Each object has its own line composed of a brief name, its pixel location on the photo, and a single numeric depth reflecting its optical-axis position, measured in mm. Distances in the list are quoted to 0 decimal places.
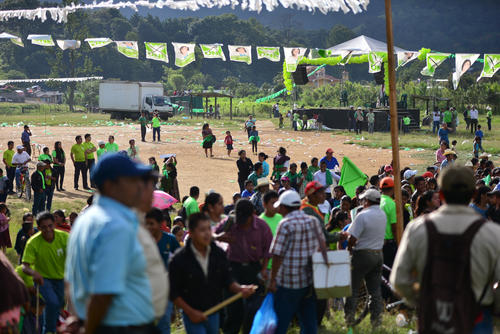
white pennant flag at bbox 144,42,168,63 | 34381
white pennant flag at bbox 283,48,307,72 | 31394
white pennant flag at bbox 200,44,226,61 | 35125
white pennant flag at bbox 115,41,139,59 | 34281
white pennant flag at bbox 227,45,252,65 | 36562
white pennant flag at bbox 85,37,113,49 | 32884
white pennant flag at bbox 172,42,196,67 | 33928
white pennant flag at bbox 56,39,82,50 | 35878
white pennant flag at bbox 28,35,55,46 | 39475
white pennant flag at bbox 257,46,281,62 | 35094
